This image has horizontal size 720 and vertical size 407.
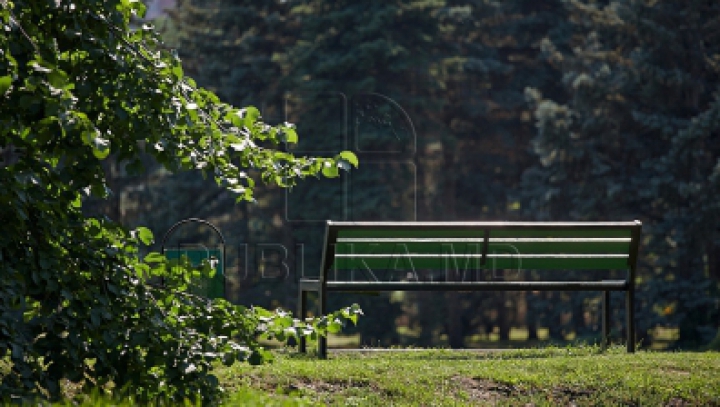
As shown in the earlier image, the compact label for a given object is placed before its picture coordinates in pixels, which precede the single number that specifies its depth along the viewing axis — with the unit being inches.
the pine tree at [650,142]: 2204.7
